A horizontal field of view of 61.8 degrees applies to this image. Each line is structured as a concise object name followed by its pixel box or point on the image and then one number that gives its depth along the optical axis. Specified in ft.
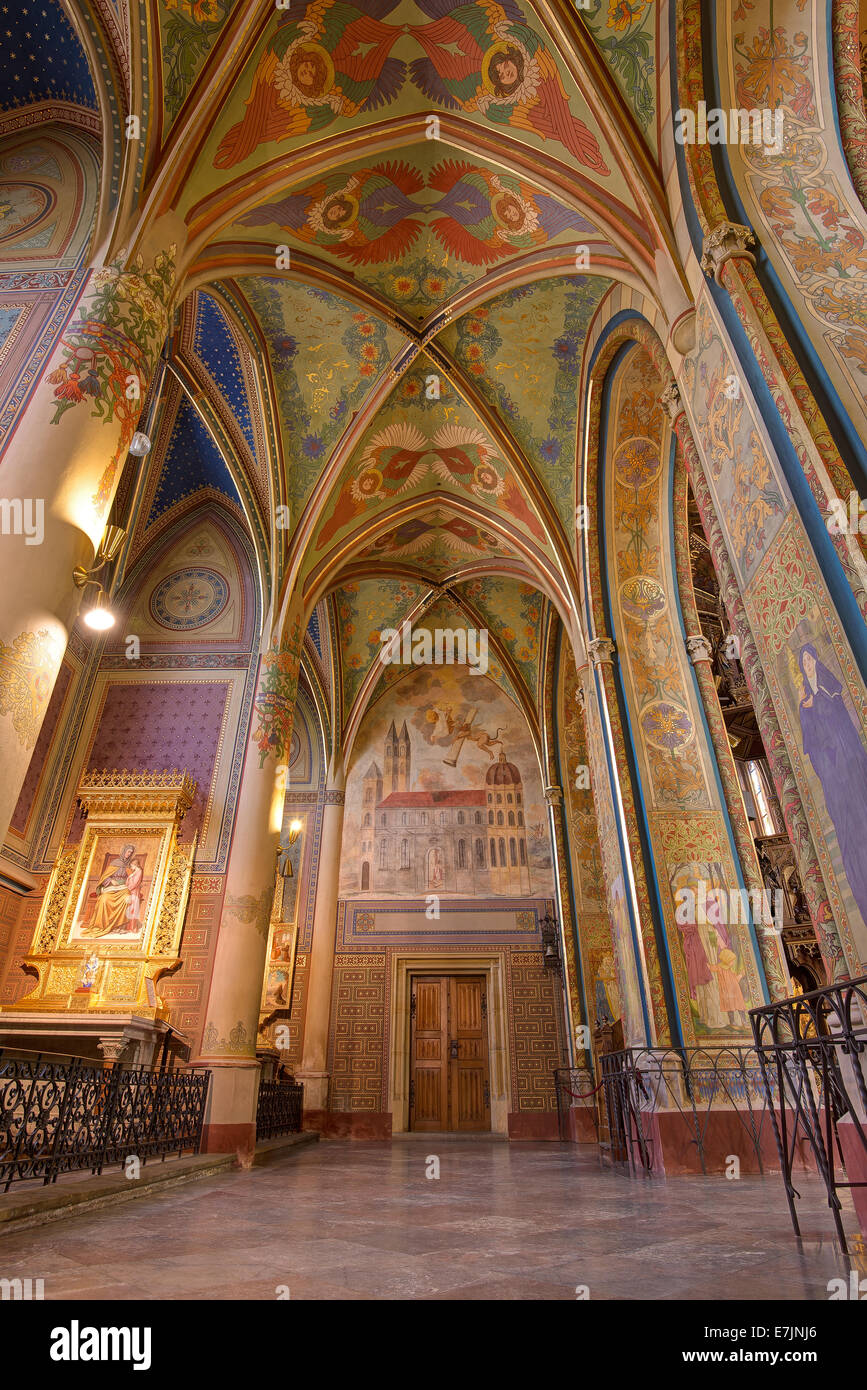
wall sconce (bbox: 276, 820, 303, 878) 43.88
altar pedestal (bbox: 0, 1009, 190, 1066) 24.26
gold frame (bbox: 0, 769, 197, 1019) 27.22
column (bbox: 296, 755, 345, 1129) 39.04
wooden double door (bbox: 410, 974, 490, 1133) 40.68
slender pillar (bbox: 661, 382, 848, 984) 10.64
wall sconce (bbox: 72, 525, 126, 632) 14.75
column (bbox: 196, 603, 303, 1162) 24.58
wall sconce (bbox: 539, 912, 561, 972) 41.33
